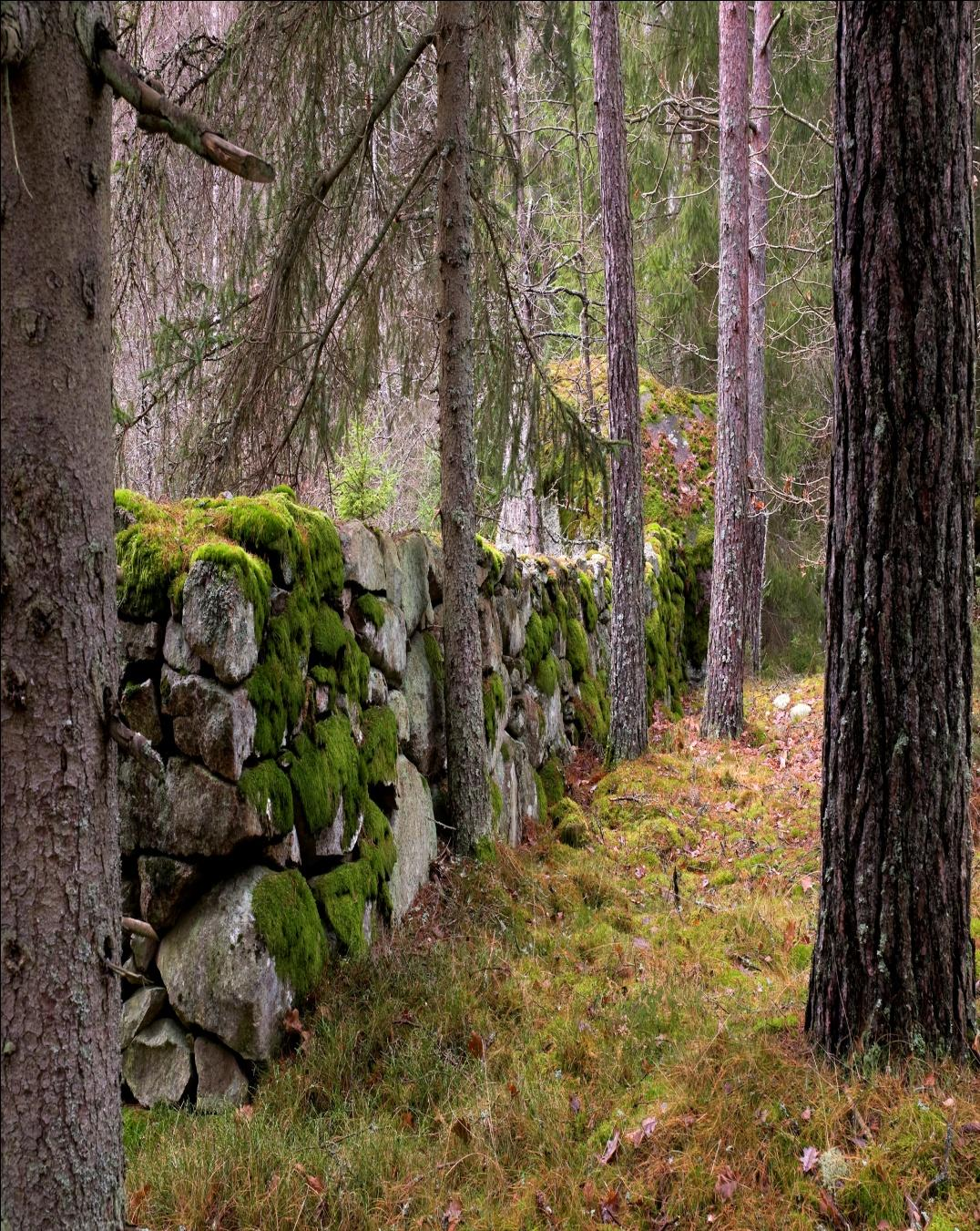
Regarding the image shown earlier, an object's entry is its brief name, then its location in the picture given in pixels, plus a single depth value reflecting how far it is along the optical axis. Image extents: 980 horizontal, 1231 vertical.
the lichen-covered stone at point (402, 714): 4.91
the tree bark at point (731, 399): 9.17
